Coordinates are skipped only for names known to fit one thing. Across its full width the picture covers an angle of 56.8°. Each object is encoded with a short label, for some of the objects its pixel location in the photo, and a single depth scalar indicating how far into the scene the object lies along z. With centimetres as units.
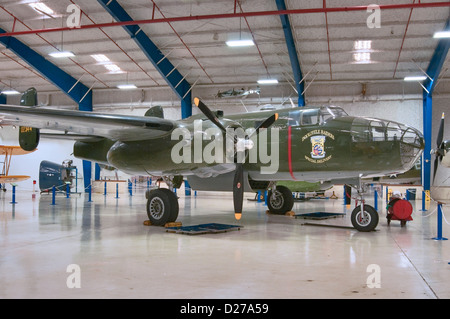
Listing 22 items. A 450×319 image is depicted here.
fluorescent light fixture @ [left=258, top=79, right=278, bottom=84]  2861
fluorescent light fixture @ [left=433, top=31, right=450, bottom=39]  1983
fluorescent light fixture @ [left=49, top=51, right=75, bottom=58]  2472
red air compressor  1245
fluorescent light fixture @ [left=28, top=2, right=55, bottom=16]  2156
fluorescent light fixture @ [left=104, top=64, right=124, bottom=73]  2855
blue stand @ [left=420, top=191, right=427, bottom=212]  1833
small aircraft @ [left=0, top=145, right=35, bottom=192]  2227
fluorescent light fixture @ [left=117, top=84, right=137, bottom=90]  3078
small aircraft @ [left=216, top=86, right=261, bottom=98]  2875
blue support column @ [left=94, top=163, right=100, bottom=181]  3384
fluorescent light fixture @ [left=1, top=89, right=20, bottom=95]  3192
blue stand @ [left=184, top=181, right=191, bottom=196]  2999
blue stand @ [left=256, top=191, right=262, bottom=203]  2295
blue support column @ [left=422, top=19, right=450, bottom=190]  2500
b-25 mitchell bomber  1043
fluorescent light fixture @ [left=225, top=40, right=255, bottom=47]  2177
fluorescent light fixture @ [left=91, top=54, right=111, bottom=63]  2717
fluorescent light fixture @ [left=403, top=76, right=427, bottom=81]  2567
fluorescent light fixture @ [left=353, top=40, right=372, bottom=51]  2320
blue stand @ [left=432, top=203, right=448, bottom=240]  985
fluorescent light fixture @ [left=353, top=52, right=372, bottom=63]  2475
